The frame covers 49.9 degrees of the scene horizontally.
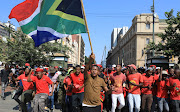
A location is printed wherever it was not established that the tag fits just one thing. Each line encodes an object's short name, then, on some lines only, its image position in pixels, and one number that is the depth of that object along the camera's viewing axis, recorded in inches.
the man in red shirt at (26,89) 259.8
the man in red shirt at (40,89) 243.4
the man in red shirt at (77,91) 262.5
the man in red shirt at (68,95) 274.8
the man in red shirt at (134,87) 258.5
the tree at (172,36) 598.5
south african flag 215.3
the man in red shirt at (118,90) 254.2
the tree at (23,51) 638.5
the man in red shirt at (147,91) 267.7
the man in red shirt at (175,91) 240.7
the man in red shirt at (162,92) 255.9
